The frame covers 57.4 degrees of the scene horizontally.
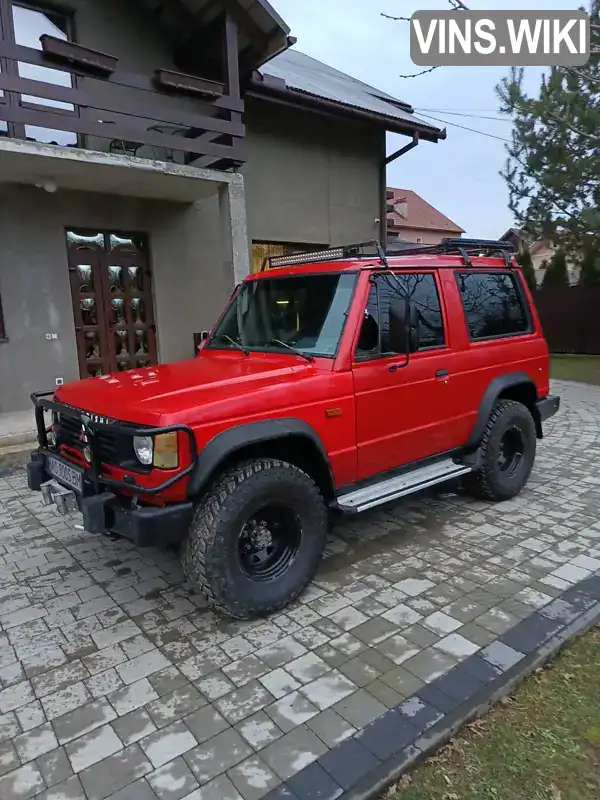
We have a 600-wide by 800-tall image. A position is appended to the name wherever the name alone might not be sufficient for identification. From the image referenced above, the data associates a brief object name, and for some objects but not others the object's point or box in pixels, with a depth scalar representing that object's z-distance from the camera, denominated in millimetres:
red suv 2898
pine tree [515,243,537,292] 18438
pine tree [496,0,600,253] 10344
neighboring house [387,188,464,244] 37531
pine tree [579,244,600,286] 13453
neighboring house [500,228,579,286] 13648
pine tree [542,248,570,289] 17288
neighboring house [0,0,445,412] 6738
